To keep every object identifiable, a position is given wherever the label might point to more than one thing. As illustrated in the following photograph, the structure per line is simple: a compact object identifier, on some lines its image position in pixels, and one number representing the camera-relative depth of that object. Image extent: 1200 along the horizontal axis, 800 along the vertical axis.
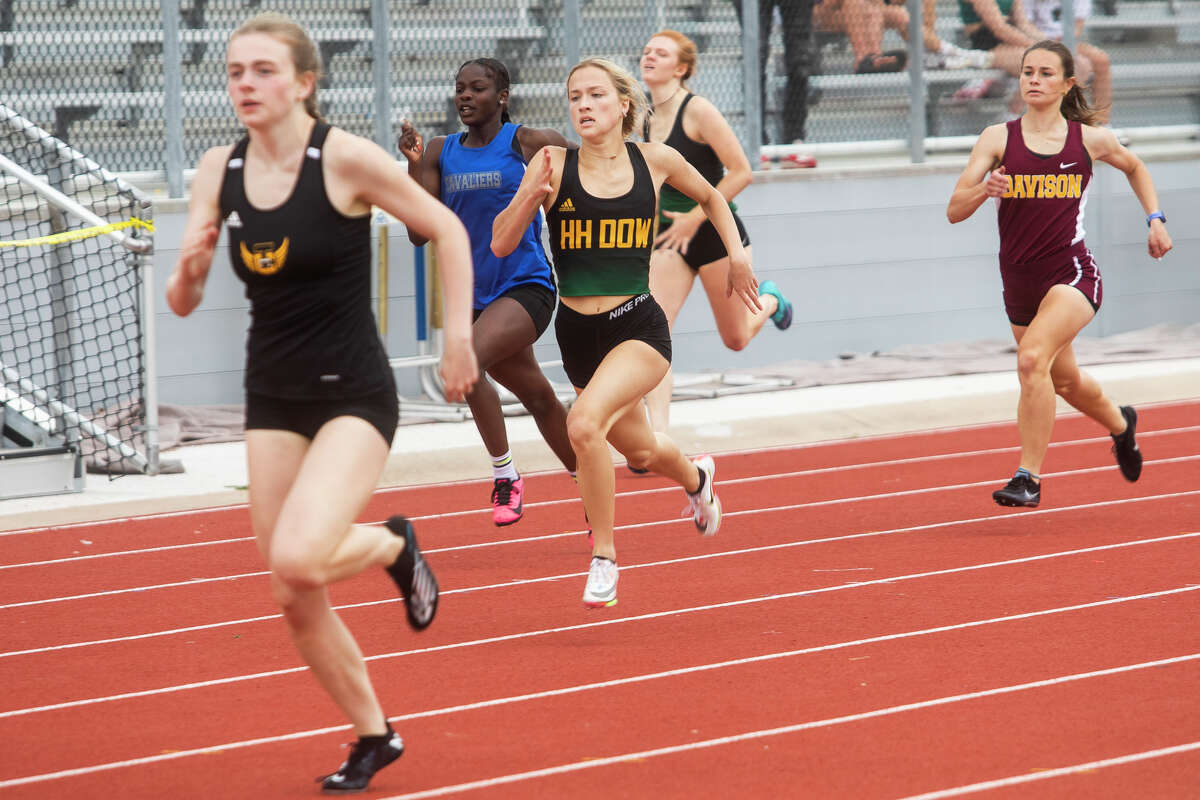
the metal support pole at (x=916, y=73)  28.62
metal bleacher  23.16
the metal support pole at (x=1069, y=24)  30.41
